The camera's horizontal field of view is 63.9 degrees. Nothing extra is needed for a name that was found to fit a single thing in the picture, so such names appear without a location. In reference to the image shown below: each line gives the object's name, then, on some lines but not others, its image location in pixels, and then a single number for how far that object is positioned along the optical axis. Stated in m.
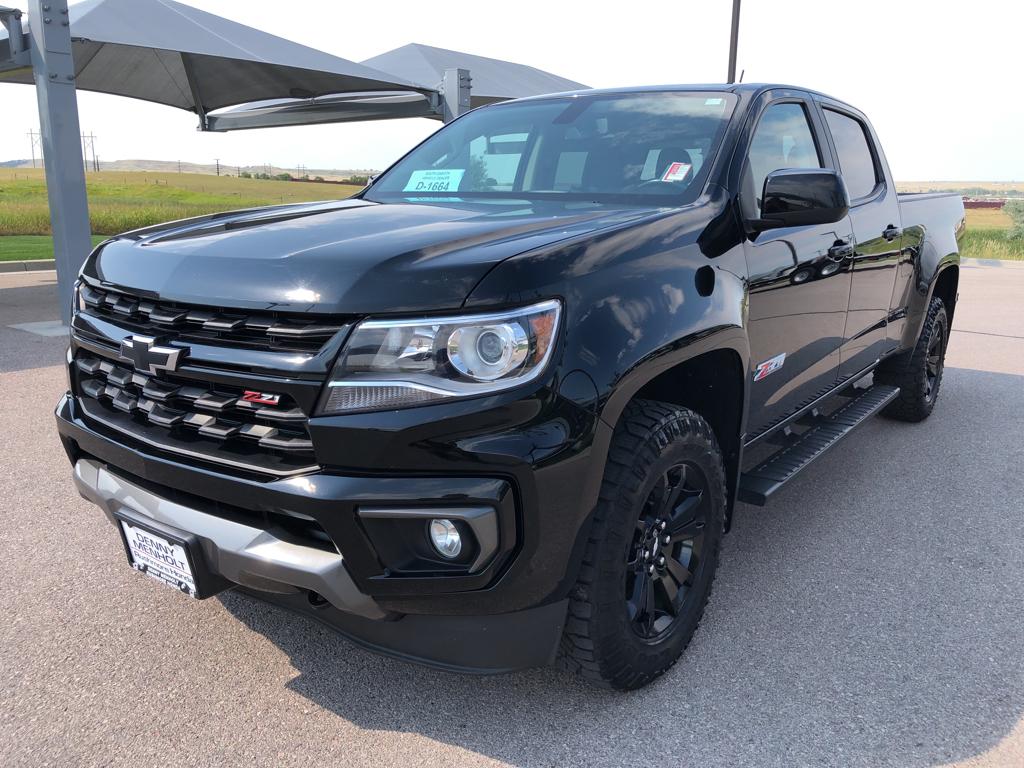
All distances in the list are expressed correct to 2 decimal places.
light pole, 15.69
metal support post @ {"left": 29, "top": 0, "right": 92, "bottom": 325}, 7.44
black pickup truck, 1.87
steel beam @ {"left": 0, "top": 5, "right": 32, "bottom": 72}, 7.57
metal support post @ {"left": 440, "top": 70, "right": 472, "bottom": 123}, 10.65
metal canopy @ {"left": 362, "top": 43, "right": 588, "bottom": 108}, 11.65
